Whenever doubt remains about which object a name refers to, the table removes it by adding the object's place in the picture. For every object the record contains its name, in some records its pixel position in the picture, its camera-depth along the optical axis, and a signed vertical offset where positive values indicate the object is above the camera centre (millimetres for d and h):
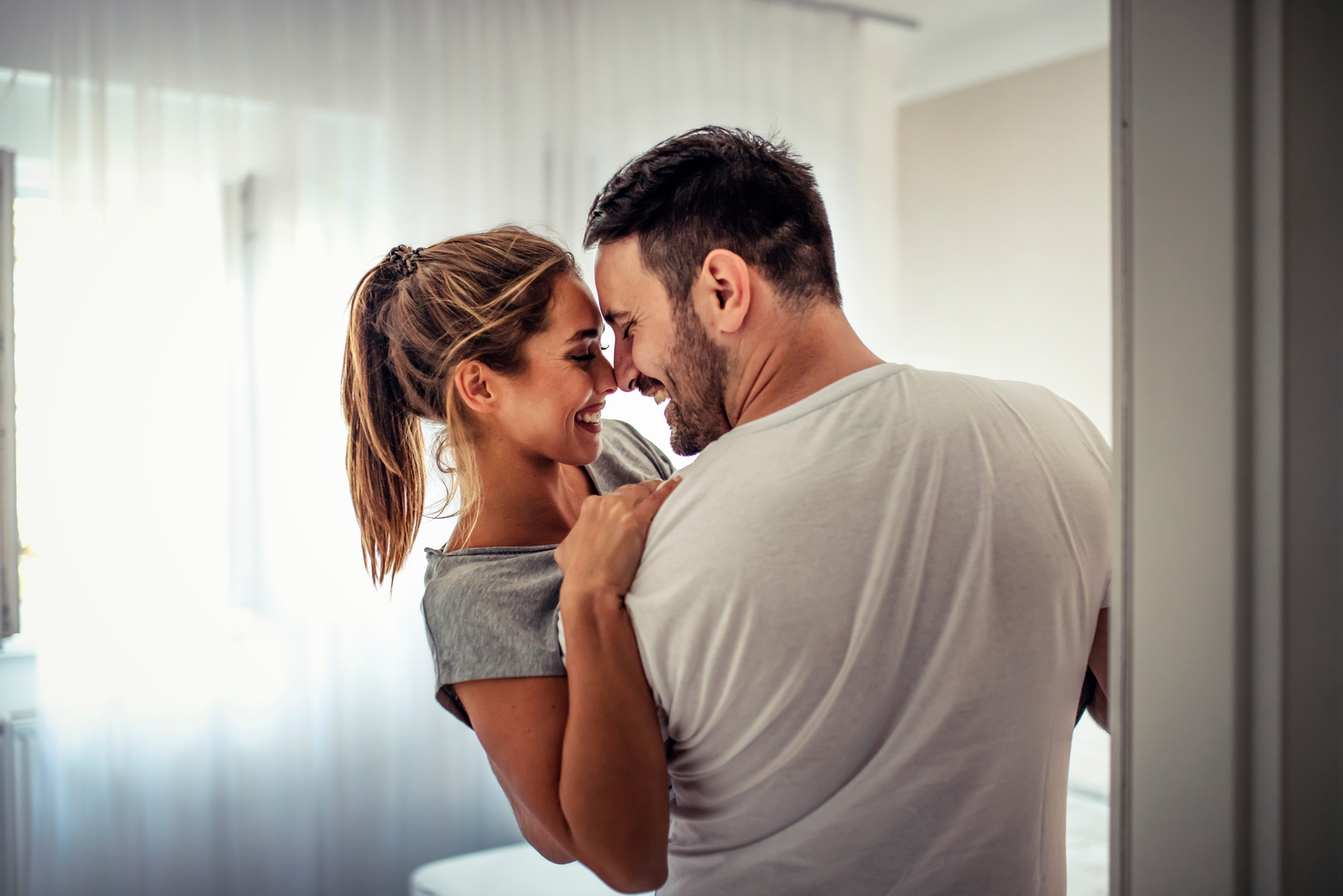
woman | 878 -100
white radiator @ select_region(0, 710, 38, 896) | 2326 -921
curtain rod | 3727 +1704
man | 791 -173
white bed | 2441 -1198
